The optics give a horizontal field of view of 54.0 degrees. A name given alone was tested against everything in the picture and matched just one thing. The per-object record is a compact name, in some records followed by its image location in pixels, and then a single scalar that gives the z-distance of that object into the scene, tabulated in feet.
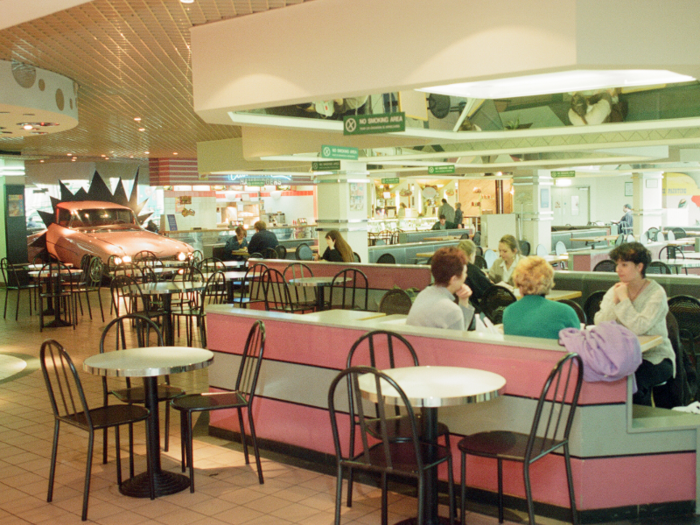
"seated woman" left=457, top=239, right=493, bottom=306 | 21.22
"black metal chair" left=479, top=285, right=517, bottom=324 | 18.33
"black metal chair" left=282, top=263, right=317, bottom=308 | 30.27
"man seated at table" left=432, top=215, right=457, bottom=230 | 65.31
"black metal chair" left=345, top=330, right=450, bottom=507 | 10.99
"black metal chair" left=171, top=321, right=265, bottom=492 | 12.82
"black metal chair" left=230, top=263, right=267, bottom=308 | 27.32
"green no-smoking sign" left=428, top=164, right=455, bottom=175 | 44.35
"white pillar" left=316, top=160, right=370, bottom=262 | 39.91
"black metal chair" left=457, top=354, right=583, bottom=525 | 9.84
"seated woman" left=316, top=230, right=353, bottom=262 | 30.73
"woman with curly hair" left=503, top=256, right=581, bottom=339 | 12.44
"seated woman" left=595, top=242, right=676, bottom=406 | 13.53
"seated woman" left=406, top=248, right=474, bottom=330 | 13.16
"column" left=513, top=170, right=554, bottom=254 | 54.95
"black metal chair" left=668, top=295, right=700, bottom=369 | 17.47
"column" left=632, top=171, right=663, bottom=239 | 62.85
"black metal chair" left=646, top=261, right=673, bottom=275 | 25.86
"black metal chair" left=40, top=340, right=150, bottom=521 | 11.71
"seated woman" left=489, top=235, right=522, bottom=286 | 22.59
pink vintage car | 44.68
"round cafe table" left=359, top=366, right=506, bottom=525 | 9.52
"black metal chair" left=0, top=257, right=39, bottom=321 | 49.03
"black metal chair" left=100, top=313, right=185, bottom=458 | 13.64
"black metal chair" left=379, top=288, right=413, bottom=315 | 18.35
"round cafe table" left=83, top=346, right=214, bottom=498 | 12.08
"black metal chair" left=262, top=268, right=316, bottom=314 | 25.49
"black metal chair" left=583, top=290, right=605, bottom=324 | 18.56
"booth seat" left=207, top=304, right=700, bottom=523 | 11.03
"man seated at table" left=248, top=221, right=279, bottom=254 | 39.32
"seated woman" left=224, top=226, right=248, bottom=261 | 42.77
